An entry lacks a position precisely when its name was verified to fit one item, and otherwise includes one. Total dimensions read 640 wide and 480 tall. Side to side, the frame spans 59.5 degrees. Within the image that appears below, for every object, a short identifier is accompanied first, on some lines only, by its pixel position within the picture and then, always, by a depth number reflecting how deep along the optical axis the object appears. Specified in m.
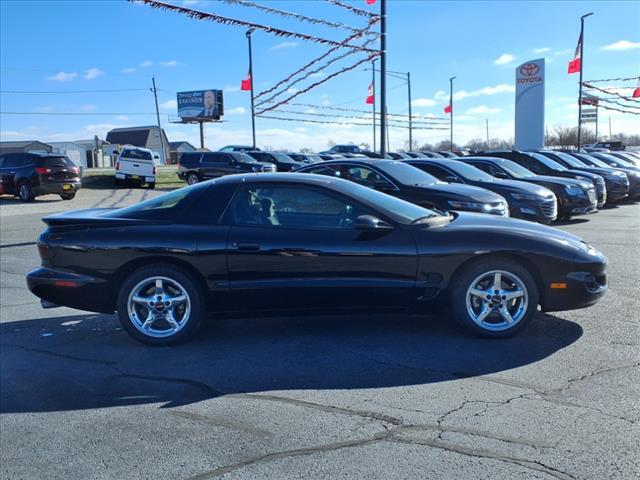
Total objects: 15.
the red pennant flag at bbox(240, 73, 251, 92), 26.75
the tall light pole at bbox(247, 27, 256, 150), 27.73
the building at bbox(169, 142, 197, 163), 101.12
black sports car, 4.73
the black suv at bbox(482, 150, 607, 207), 15.32
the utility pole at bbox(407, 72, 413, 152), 49.27
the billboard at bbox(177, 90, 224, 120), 76.00
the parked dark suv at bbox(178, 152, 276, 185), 24.06
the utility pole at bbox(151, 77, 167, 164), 61.09
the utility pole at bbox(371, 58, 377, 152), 30.48
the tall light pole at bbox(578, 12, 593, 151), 31.52
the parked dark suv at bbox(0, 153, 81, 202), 19.22
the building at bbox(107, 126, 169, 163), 94.94
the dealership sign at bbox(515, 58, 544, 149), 37.41
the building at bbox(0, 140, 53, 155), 75.03
